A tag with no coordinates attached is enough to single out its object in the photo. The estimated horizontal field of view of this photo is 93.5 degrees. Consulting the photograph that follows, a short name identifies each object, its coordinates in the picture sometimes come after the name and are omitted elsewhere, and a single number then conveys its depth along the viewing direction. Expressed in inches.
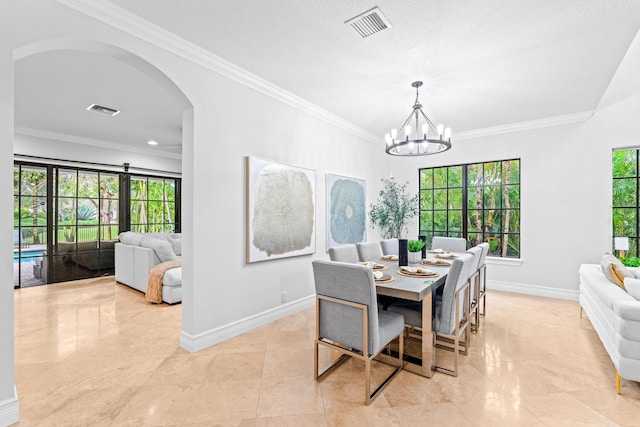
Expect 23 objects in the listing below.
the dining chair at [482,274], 124.2
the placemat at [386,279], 91.4
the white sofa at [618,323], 78.3
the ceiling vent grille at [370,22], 86.1
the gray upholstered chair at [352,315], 77.3
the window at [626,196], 160.9
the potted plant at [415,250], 124.3
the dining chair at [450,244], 164.9
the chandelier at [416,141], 117.8
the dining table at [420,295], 83.8
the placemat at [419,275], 98.1
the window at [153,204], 254.1
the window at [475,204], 193.6
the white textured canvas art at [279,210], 126.6
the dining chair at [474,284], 107.1
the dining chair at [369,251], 141.3
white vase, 125.0
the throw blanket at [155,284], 163.3
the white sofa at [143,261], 162.6
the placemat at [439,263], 117.5
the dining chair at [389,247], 163.6
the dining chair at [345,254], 126.5
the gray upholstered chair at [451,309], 89.6
